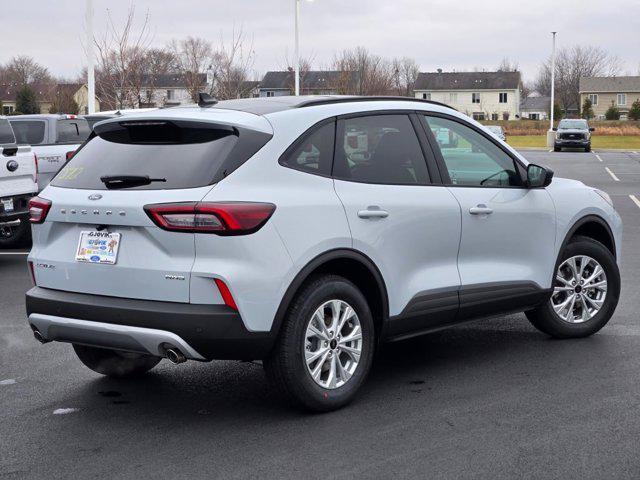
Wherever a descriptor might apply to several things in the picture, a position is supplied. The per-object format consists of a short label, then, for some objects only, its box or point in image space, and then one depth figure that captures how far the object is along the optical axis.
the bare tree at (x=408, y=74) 115.44
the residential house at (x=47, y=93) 72.81
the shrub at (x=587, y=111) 104.38
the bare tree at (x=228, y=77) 39.53
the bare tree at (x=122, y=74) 34.37
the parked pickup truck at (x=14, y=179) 12.18
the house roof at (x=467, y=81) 132.50
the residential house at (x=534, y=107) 155.88
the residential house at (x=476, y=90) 132.38
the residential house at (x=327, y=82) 51.16
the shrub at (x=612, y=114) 99.69
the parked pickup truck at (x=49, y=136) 15.87
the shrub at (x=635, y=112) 95.19
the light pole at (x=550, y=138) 66.25
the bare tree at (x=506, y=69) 140.74
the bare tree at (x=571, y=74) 133.62
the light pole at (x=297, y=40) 37.59
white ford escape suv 5.02
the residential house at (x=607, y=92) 126.56
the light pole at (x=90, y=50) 26.33
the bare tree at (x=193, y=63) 39.56
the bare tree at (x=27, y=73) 109.31
